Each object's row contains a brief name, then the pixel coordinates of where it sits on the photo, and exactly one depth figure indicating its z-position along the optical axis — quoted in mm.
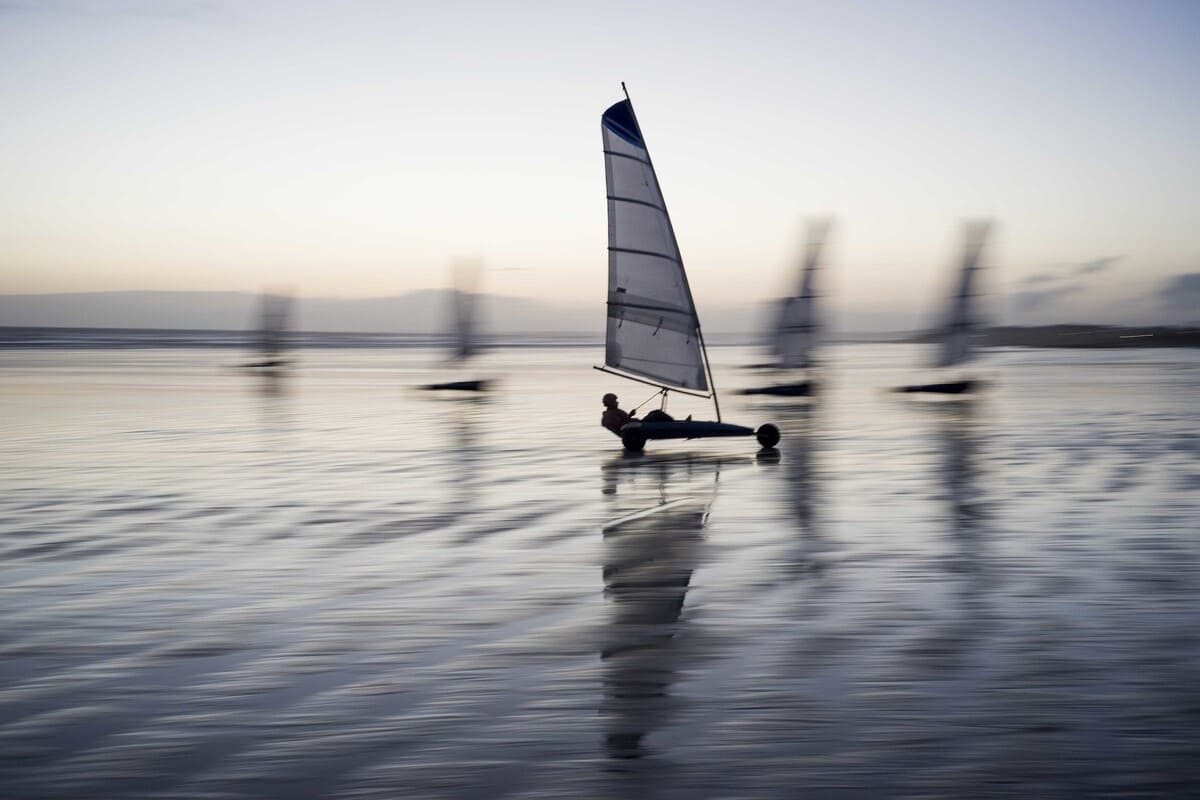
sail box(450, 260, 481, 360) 53344
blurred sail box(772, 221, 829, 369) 47719
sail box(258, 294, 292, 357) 68631
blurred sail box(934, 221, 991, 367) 45594
